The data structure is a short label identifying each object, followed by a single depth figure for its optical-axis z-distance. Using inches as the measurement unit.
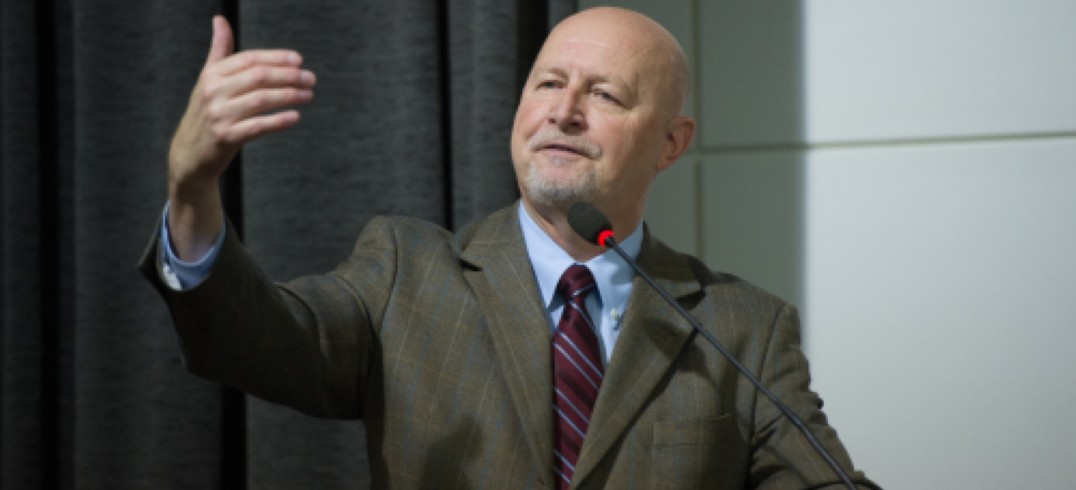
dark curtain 185.0
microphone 161.5
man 165.1
